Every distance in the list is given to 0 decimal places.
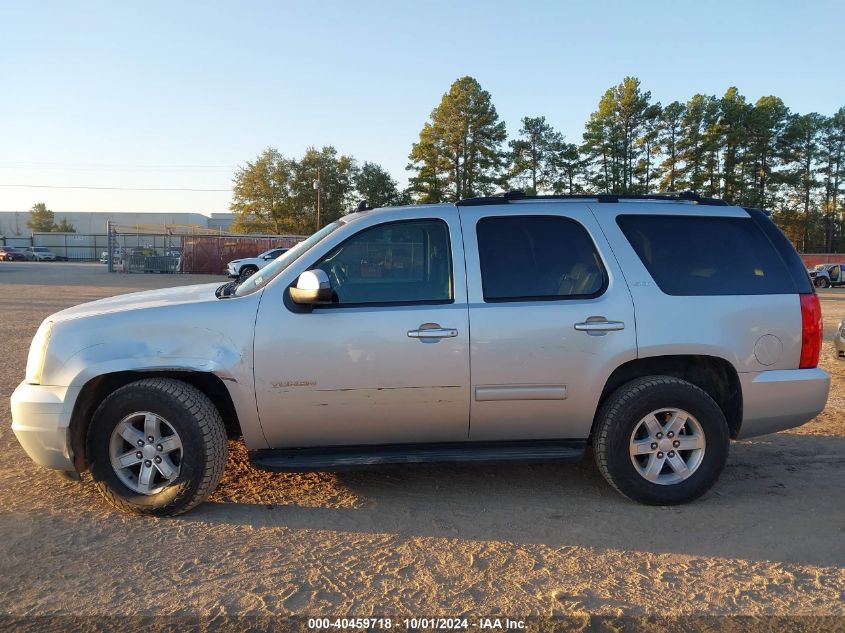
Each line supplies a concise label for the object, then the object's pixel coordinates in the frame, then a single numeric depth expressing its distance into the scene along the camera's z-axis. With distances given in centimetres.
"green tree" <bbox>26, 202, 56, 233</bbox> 8925
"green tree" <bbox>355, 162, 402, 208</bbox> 5725
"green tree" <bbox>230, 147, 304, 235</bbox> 6228
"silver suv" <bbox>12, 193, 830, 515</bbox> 374
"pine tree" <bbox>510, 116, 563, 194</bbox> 5050
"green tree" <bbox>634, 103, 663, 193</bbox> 5116
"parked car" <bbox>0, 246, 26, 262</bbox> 5978
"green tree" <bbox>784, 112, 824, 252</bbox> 5469
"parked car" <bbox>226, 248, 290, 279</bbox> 2634
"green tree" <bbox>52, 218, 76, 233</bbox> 8950
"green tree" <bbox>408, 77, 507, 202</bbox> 4928
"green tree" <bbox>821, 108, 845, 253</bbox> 5794
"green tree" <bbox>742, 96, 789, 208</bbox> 5319
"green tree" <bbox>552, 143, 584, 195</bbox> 5084
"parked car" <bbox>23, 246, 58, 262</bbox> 6191
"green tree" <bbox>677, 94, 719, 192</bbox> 5128
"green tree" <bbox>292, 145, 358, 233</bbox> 6203
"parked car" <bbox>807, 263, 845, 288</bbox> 3322
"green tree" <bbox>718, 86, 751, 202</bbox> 5206
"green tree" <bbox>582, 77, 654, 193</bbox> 5091
